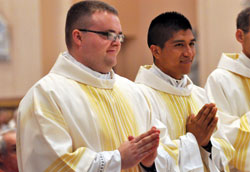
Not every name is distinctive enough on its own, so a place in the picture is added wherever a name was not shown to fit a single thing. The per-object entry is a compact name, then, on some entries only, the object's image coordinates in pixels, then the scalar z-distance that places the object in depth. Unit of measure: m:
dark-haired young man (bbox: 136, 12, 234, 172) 6.91
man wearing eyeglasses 5.62
